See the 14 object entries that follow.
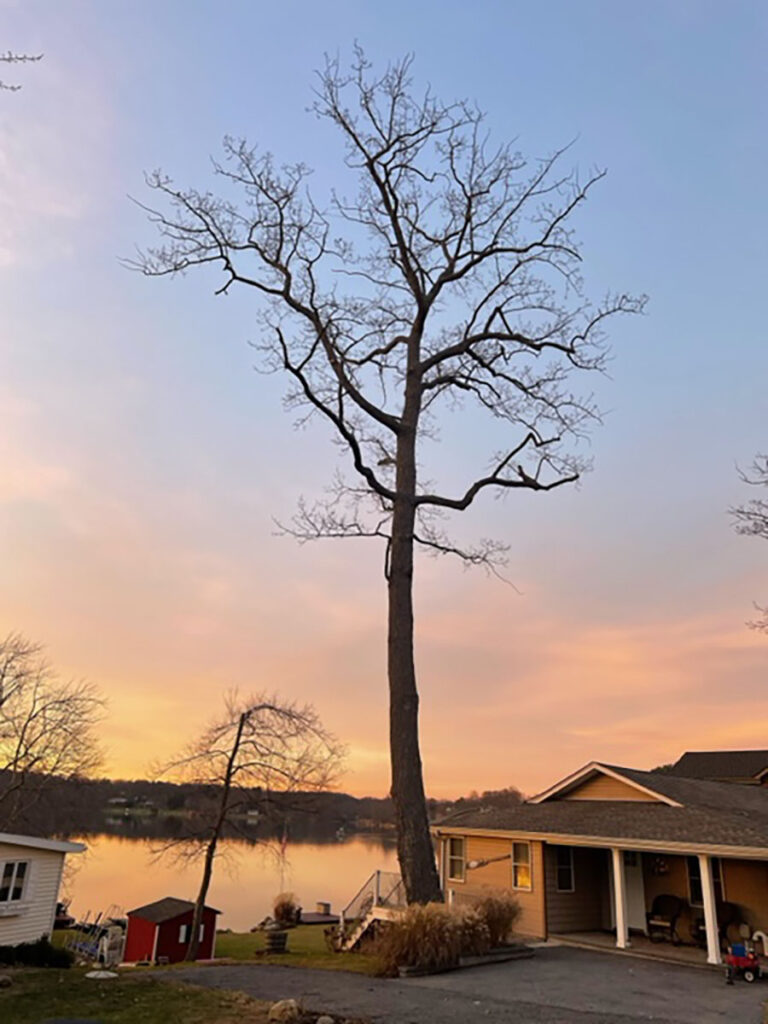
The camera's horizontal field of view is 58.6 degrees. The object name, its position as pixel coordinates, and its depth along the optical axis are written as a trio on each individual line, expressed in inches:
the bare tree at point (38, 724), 1076.5
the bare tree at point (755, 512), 495.8
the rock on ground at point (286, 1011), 225.3
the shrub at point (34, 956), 470.0
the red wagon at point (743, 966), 369.4
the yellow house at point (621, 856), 471.8
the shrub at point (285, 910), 1109.1
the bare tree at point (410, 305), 464.8
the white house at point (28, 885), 556.4
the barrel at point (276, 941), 806.1
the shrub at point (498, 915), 402.6
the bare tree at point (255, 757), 831.7
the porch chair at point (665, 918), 509.0
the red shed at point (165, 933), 916.6
